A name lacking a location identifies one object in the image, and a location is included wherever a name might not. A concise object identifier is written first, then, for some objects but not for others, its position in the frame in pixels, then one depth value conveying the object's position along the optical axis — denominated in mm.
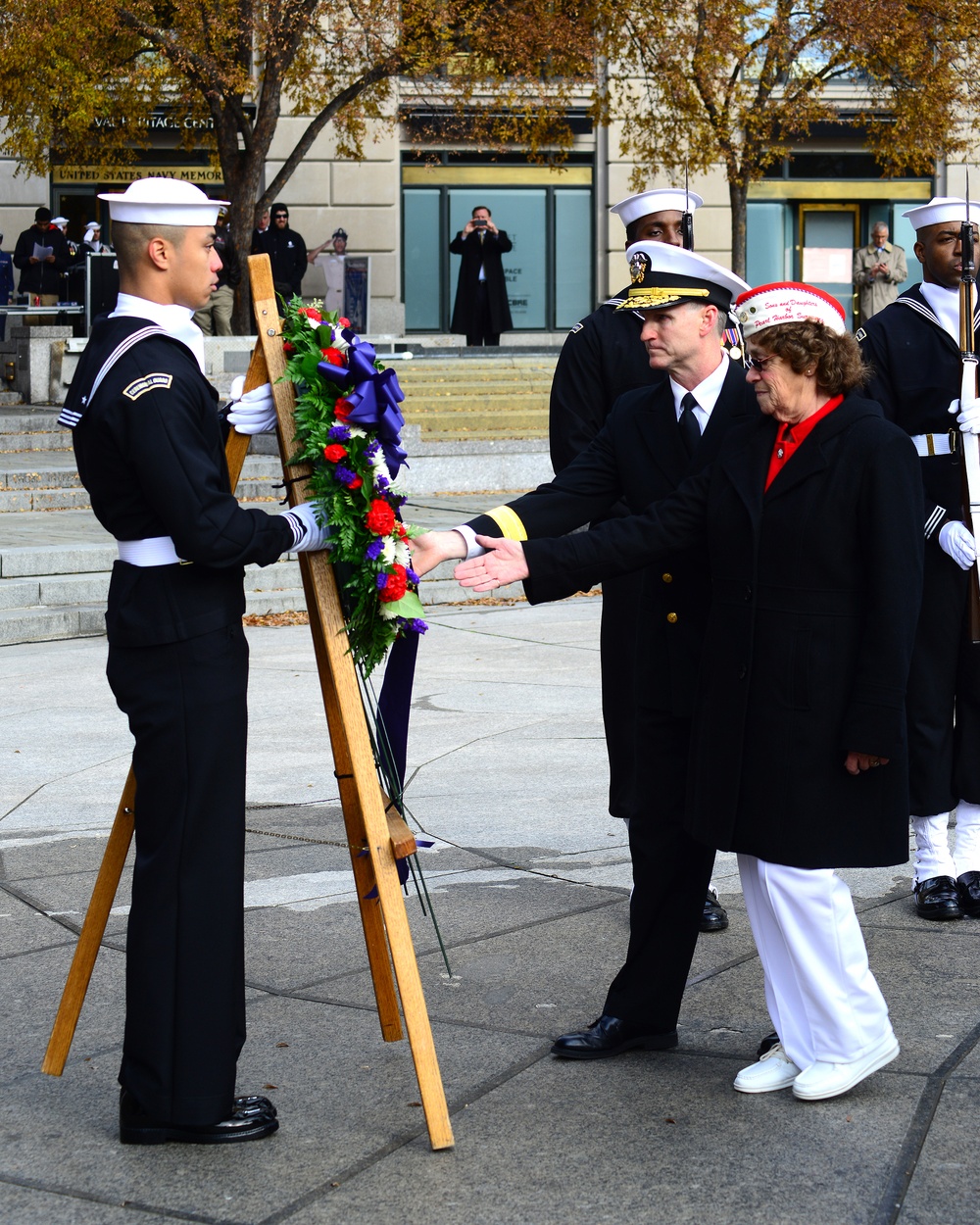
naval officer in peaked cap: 4258
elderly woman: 3857
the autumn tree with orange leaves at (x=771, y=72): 22562
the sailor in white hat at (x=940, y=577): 5375
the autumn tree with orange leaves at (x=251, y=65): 20078
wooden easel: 3695
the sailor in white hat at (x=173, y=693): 3678
